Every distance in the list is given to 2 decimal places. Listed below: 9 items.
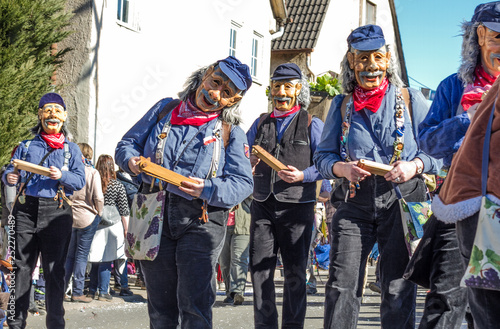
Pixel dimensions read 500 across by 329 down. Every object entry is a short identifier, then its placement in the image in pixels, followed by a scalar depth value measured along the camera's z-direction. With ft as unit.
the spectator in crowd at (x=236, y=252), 30.55
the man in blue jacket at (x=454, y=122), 12.08
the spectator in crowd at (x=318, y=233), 24.43
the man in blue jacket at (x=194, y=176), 13.93
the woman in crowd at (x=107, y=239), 30.99
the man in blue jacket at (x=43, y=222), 19.94
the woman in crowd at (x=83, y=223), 28.96
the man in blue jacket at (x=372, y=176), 14.67
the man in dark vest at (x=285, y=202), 18.52
